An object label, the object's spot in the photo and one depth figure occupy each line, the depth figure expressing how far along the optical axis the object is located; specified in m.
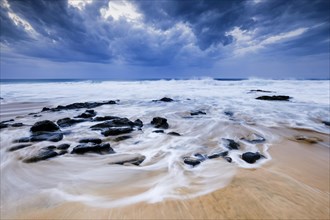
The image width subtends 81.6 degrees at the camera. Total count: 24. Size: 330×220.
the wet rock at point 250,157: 3.55
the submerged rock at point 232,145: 4.32
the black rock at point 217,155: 3.78
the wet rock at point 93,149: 4.02
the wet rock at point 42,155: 3.66
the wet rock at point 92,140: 4.65
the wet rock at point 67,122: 6.57
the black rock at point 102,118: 7.52
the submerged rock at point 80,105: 10.13
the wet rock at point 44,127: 5.64
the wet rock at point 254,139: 4.90
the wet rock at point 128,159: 3.60
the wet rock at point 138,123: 6.53
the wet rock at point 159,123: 6.43
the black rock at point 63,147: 4.35
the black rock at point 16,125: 6.43
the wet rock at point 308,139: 4.93
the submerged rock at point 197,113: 8.71
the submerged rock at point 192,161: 3.46
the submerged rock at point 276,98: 14.17
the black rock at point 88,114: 7.98
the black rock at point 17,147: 4.36
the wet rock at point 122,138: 5.04
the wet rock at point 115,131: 5.46
